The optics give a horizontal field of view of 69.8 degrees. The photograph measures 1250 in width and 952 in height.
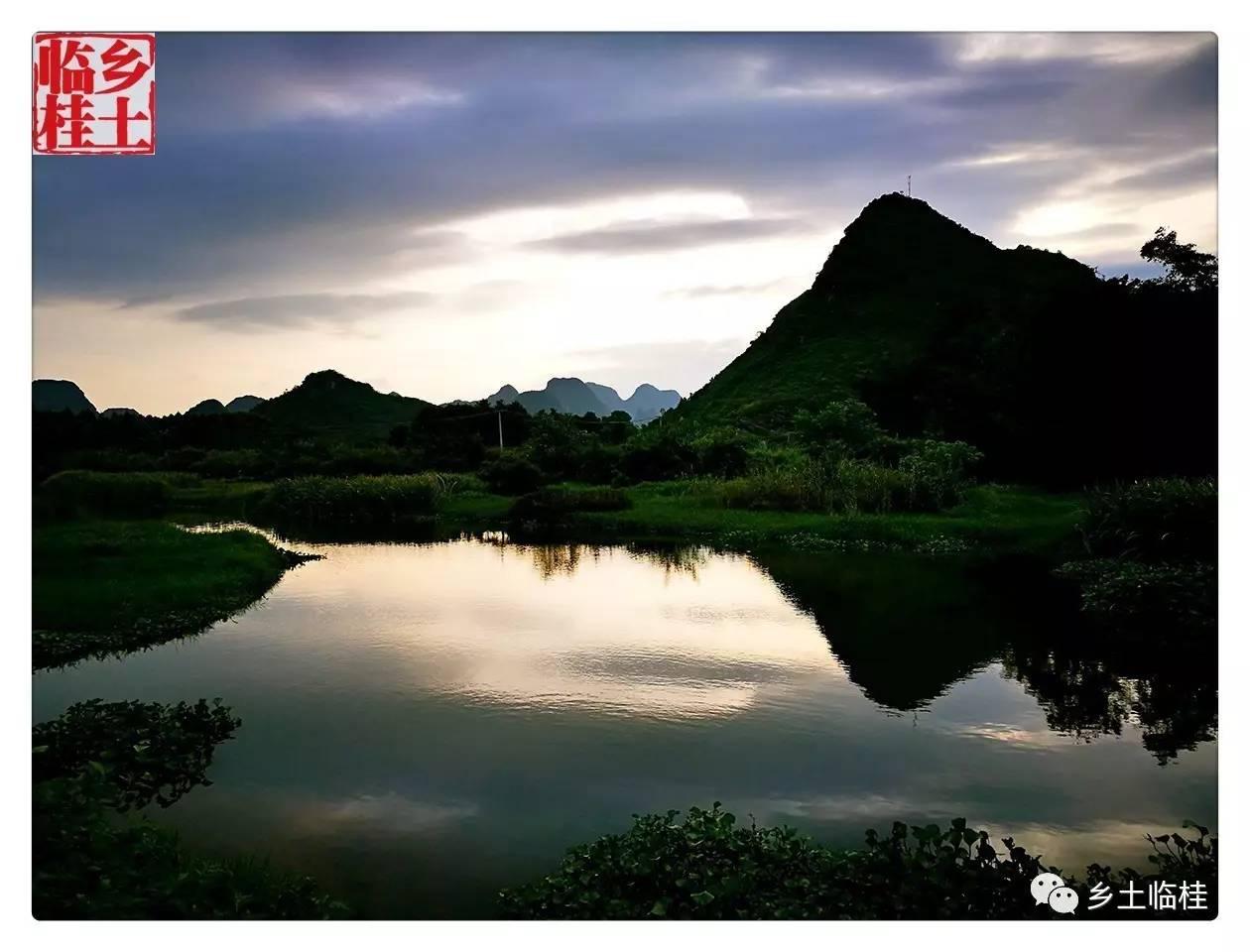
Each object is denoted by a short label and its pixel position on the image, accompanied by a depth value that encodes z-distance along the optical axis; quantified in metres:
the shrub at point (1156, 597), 10.64
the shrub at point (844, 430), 25.38
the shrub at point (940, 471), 20.06
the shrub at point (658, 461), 27.50
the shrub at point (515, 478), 27.06
